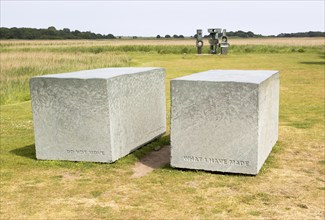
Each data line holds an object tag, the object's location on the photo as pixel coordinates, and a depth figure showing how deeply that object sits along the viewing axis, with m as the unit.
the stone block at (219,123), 6.40
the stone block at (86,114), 7.09
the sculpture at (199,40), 41.16
